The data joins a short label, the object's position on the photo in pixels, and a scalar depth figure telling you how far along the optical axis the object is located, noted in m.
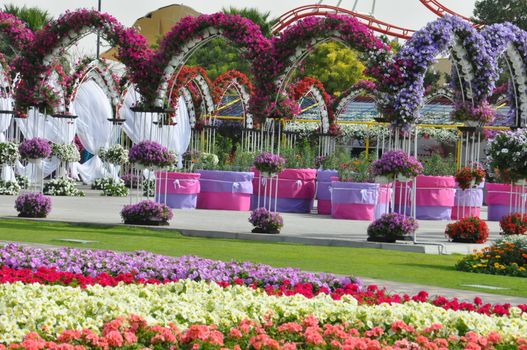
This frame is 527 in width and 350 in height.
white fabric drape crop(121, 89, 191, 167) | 41.19
